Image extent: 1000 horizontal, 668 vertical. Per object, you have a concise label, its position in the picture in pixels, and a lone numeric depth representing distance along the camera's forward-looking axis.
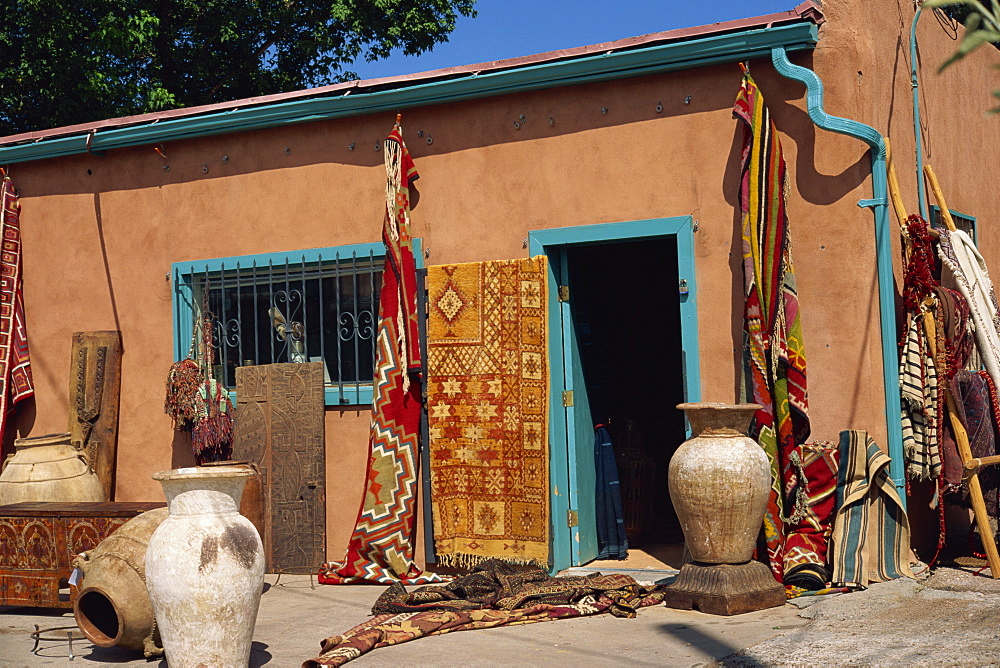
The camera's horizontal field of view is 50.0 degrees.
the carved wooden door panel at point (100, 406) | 8.83
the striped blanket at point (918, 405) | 6.48
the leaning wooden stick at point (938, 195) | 7.09
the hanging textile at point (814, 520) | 6.20
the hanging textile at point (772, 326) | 6.27
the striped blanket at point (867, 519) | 6.17
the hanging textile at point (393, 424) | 7.45
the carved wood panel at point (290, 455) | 7.87
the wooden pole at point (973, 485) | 6.41
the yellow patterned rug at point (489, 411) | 7.10
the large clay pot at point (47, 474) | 7.64
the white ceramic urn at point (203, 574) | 4.74
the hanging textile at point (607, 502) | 7.55
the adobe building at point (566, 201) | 6.44
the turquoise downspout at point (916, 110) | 7.38
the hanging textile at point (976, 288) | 6.97
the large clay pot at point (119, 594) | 5.45
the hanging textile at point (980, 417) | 6.96
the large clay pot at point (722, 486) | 5.88
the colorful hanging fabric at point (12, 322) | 9.24
